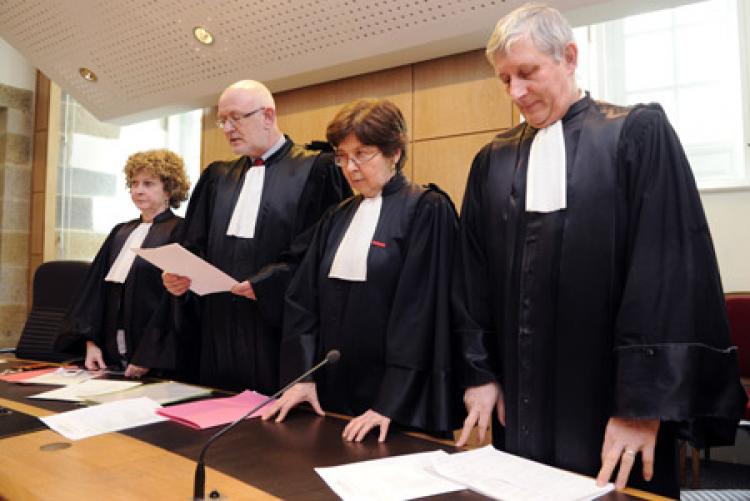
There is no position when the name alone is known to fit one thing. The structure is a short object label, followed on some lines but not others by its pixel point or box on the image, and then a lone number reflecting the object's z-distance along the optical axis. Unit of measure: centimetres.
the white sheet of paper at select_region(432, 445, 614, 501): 121
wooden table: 128
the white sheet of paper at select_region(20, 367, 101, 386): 251
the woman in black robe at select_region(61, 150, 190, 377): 326
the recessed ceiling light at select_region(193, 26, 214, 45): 371
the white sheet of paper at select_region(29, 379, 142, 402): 219
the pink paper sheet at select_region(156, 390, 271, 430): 182
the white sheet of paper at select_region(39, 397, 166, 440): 175
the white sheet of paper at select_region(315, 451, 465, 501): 123
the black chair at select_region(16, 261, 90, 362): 396
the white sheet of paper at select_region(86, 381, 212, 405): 215
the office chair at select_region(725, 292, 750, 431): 407
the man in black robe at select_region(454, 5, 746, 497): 142
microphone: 123
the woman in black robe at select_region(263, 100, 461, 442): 192
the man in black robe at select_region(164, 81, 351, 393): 265
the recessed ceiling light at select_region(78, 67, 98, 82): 448
